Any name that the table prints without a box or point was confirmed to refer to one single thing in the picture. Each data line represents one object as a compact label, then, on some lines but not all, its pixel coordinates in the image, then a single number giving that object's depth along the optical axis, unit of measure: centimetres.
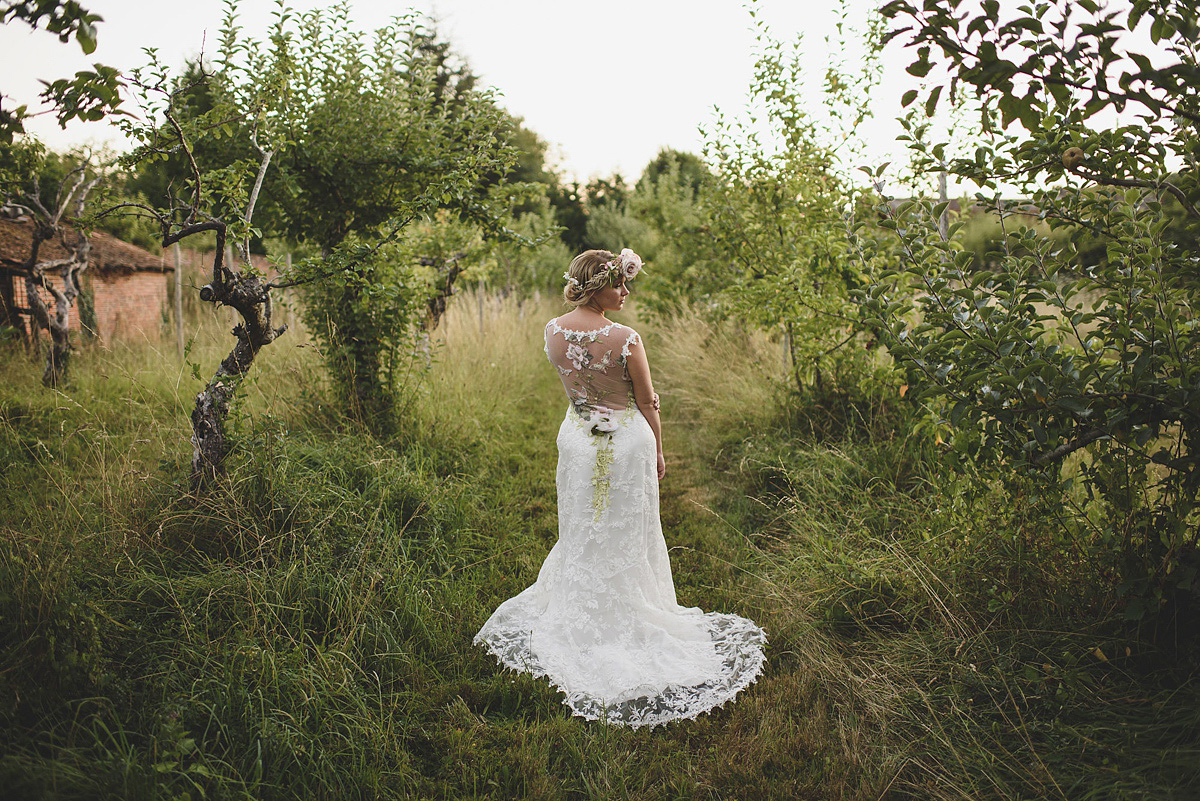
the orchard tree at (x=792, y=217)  587
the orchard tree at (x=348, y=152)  458
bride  363
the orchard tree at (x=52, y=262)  668
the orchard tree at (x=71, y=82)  173
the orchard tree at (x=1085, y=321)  233
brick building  991
